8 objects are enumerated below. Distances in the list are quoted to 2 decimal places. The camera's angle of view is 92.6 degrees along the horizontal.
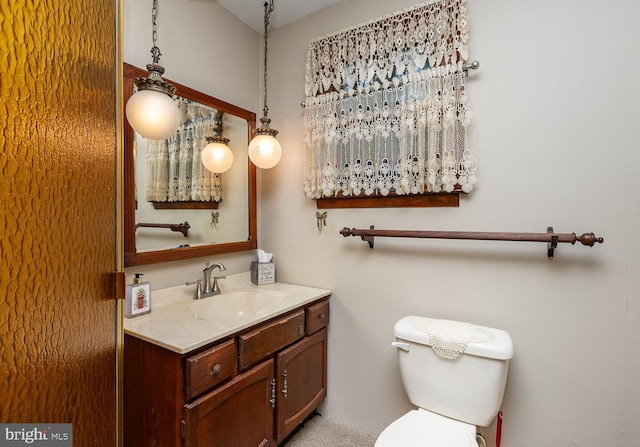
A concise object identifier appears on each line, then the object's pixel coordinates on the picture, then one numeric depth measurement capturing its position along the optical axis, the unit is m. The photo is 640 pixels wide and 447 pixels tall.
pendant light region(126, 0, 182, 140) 1.15
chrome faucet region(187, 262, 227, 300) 1.67
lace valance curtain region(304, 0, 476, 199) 1.46
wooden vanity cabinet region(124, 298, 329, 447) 1.10
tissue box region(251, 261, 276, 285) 2.00
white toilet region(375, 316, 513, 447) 1.18
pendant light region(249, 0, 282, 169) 1.72
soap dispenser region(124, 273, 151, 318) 1.35
